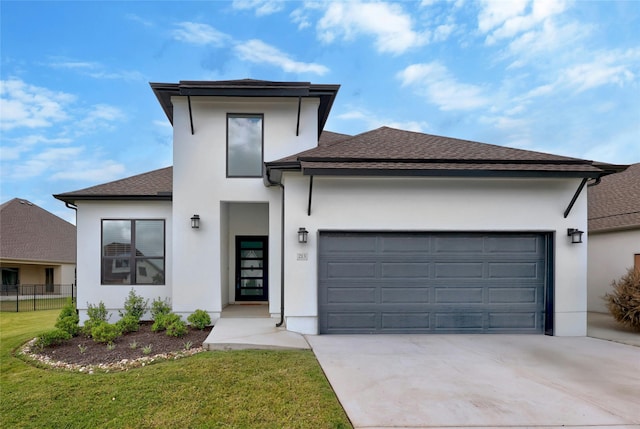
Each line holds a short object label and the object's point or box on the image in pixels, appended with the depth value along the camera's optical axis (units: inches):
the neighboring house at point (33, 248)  772.6
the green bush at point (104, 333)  281.3
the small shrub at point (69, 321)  311.9
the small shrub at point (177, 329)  295.4
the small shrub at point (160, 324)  312.8
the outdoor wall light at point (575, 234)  307.2
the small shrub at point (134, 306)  357.1
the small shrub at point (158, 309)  356.5
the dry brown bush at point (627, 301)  323.5
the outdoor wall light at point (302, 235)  299.0
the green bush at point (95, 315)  323.3
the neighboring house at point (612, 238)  424.2
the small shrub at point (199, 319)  325.1
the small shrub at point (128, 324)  315.5
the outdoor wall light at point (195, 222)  349.3
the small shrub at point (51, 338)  283.1
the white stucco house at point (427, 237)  301.6
